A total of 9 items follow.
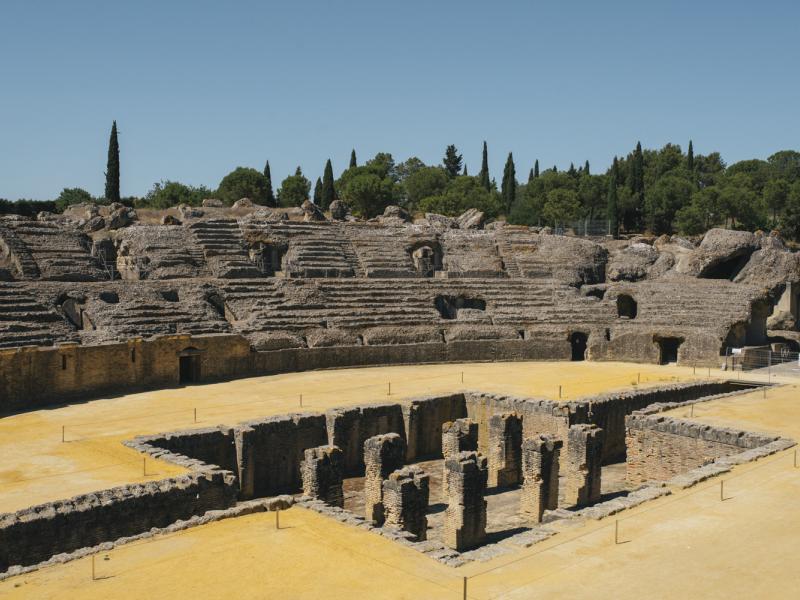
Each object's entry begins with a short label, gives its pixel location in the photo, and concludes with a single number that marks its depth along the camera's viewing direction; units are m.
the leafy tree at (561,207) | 63.28
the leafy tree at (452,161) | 91.75
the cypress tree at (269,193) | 64.19
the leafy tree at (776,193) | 65.38
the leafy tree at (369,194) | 63.28
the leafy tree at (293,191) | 69.69
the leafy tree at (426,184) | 77.50
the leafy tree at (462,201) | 66.06
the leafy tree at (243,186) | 62.69
